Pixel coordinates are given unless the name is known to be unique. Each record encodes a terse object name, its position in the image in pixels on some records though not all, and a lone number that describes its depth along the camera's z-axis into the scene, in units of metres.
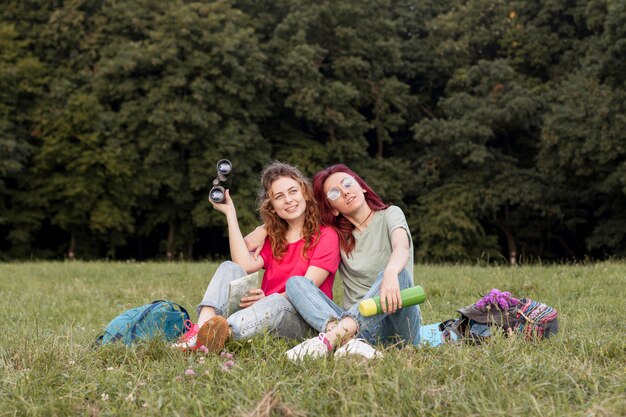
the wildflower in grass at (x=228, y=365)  3.45
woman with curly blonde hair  4.38
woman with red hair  3.98
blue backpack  4.47
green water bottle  4.01
